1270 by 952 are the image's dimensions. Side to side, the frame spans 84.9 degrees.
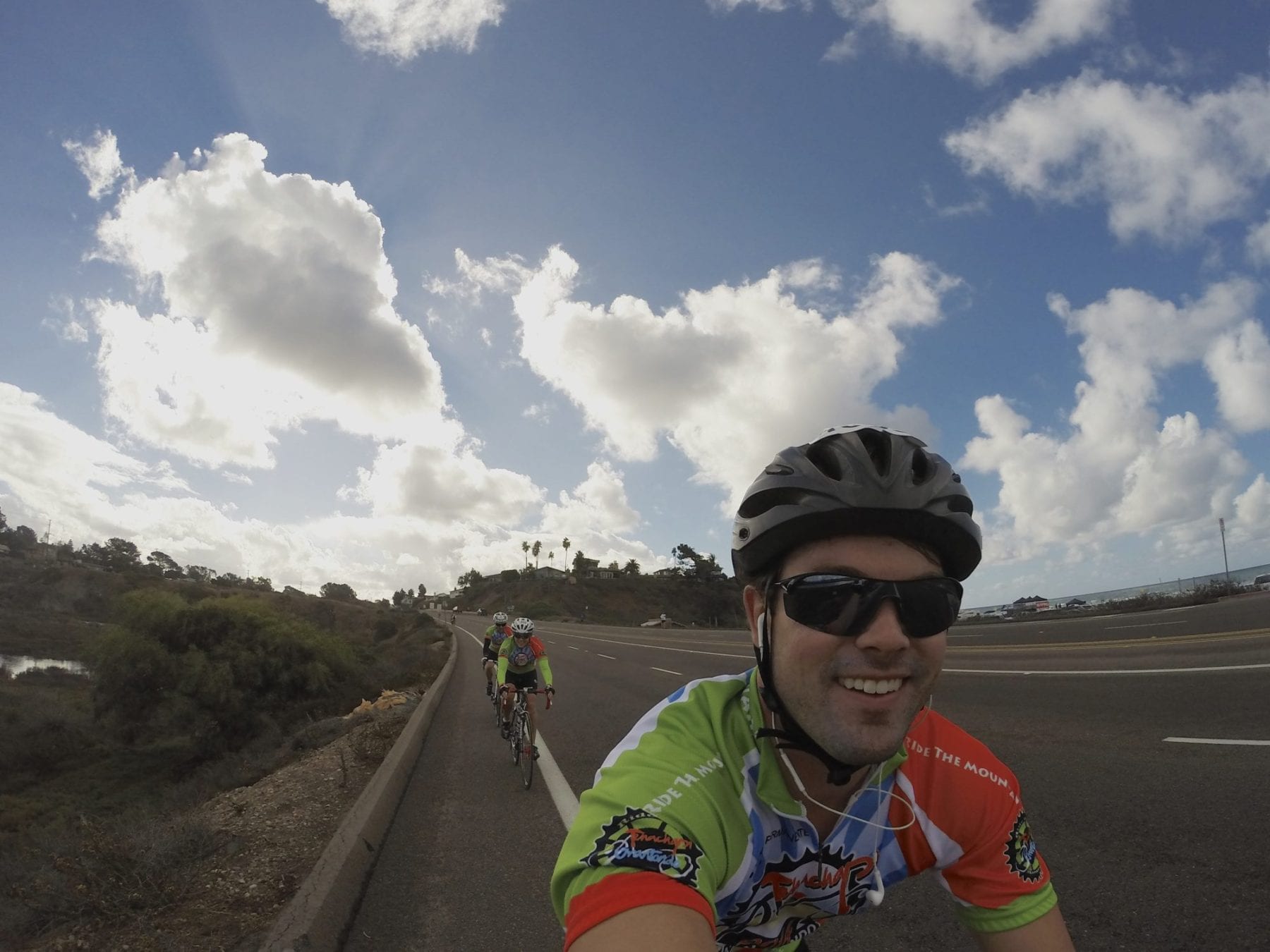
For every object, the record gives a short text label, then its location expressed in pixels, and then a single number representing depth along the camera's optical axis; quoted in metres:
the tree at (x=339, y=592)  152.44
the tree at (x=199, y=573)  129.52
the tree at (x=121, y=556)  118.12
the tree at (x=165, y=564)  124.61
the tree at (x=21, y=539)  128.12
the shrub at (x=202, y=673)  22.38
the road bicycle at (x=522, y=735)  8.09
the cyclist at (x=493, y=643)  11.37
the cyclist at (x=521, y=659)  9.23
